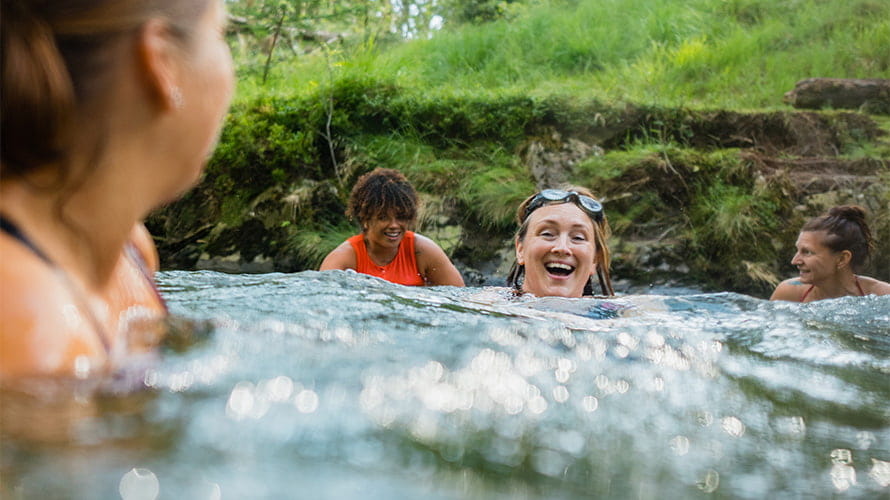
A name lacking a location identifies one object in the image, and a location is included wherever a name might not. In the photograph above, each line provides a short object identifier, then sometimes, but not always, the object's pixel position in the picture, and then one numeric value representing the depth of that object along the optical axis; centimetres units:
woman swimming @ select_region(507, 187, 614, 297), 413
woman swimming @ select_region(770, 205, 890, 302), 579
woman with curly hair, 586
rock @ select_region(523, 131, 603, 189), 813
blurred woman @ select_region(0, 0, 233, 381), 89
